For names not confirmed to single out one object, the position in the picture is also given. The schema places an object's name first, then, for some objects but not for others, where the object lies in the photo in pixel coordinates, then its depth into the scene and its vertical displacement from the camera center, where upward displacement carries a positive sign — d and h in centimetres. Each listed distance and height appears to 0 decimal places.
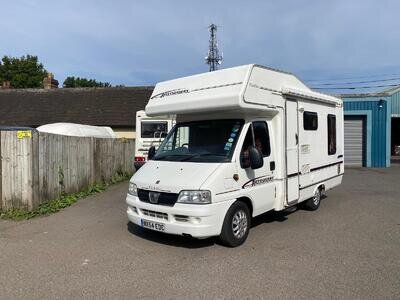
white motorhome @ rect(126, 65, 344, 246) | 683 -27
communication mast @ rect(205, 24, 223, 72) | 4966 +1010
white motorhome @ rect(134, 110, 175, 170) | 1770 +36
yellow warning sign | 1014 +16
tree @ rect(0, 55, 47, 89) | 5378 +841
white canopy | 1900 +52
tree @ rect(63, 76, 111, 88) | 6062 +810
